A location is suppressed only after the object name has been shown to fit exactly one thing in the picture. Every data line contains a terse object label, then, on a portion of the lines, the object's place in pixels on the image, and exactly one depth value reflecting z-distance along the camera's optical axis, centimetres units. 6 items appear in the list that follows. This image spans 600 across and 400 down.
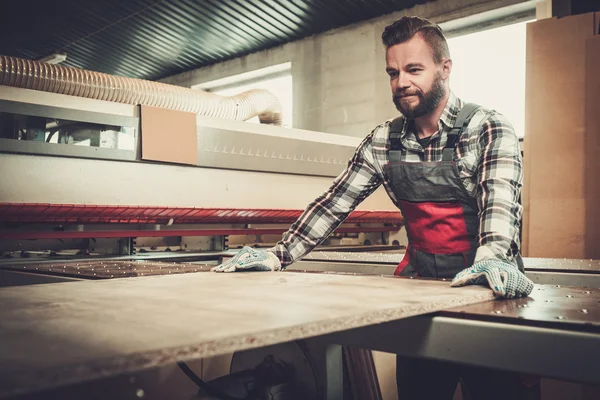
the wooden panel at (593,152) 258
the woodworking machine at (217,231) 88
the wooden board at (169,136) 260
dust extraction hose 249
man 138
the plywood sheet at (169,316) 53
